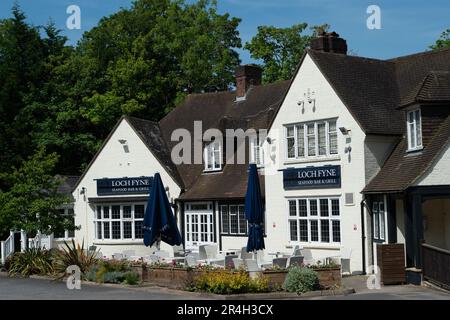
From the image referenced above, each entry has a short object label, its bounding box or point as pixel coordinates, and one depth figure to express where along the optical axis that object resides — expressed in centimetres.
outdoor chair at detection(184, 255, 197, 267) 2590
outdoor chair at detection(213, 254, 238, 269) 2445
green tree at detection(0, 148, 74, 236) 3094
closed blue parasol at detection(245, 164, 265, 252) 2511
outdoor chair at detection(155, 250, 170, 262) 2912
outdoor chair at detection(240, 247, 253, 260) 2815
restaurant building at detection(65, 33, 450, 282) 2588
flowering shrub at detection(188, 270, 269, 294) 2130
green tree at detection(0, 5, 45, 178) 5019
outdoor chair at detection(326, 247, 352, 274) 2781
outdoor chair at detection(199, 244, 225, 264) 2984
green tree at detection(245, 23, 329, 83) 5306
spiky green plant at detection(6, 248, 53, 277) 2908
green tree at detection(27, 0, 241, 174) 5144
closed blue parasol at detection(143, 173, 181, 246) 2749
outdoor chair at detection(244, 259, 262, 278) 2212
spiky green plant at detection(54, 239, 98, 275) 2730
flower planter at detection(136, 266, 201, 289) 2298
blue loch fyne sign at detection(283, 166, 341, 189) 2897
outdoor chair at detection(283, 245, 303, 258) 2764
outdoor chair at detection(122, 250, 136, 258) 3043
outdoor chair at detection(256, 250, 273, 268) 2536
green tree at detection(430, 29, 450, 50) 4614
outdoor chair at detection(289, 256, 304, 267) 2452
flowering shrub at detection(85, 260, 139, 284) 2506
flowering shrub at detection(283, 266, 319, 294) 2150
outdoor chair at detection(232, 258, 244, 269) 2385
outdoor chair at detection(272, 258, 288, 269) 2490
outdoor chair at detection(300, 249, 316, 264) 2704
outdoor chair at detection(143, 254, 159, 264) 2659
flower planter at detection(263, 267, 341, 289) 2222
